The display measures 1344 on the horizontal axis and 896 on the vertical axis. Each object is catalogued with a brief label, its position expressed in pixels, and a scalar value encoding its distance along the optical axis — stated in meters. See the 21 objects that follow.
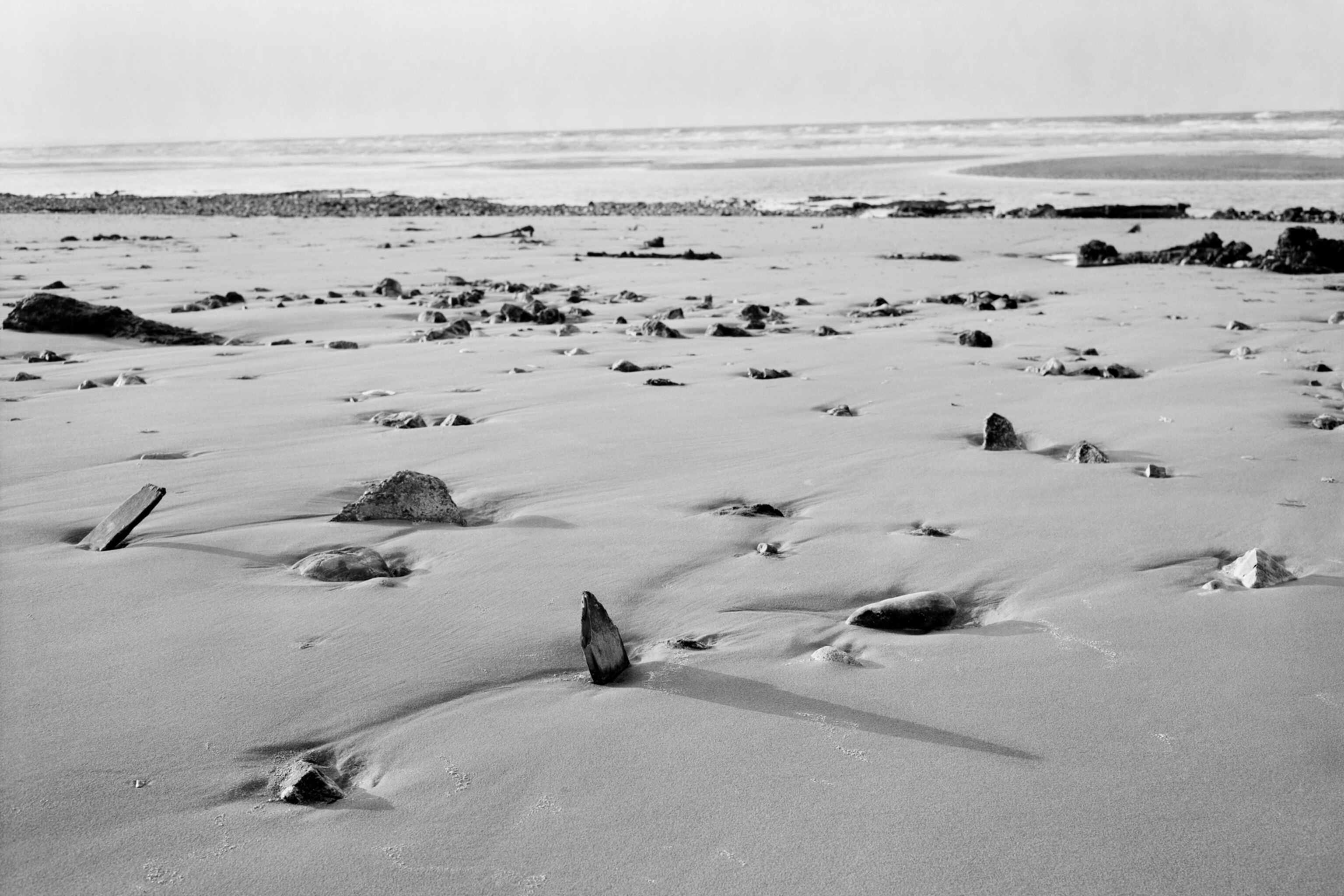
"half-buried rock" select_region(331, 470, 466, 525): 2.49
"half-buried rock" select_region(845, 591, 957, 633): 1.98
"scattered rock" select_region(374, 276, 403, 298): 7.04
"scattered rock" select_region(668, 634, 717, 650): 1.90
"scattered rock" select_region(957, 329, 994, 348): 5.02
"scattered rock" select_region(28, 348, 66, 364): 4.61
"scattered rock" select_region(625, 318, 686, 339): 5.34
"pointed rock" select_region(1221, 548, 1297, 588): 2.14
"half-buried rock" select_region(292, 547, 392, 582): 2.16
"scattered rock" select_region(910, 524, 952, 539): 2.46
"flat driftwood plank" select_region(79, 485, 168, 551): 2.28
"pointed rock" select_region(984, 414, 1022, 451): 3.17
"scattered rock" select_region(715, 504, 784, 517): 2.62
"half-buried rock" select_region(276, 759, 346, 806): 1.41
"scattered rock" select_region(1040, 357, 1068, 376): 4.32
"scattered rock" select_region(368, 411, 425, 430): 3.45
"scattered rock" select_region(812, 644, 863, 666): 1.83
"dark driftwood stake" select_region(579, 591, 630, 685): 1.73
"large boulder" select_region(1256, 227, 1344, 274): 7.77
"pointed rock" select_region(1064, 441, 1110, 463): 3.04
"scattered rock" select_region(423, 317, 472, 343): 5.27
